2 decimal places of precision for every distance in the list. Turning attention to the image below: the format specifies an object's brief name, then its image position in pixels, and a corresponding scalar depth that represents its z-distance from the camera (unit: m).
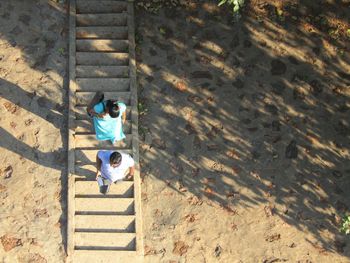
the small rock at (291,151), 8.91
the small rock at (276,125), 9.05
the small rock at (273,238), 8.50
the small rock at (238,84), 9.30
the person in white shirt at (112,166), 7.27
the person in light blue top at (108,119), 7.42
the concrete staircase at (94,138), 8.29
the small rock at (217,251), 8.38
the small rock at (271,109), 9.16
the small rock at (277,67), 9.41
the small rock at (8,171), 8.57
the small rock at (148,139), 8.88
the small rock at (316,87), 9.30
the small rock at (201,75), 9.34
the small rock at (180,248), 8.35
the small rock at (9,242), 8.21
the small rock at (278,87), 9.30
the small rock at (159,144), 8.88
